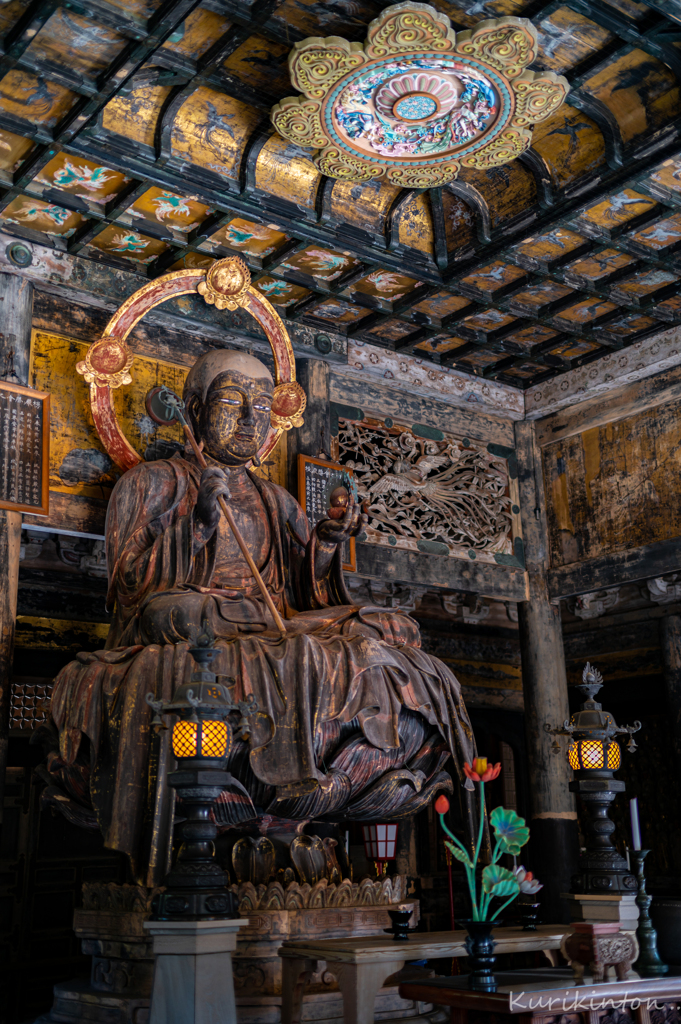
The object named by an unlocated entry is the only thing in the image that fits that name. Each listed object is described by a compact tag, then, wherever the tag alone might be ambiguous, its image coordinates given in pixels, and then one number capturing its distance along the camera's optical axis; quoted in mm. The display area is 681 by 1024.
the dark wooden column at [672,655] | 7859
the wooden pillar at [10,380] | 4914
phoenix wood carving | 6555
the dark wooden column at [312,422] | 6320
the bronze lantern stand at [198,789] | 3166
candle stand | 3502
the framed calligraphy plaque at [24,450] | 5105
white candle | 3766
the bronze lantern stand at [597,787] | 4281
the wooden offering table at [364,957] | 3240
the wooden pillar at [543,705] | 6414
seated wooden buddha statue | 4168
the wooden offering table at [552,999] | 2756
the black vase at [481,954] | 2898
